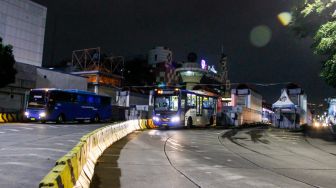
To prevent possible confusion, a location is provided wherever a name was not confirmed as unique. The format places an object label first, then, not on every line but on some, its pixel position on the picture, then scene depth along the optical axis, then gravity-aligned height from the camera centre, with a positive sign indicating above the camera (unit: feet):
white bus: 93.25 +4.52
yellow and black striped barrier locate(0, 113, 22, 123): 101.14 +0.70
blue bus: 100.48 +4.41
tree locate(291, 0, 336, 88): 60.80 +18.66
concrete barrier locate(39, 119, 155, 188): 15.33 -2.18
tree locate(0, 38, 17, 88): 114.93 +15.79
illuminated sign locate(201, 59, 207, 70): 279.49 +45.22
